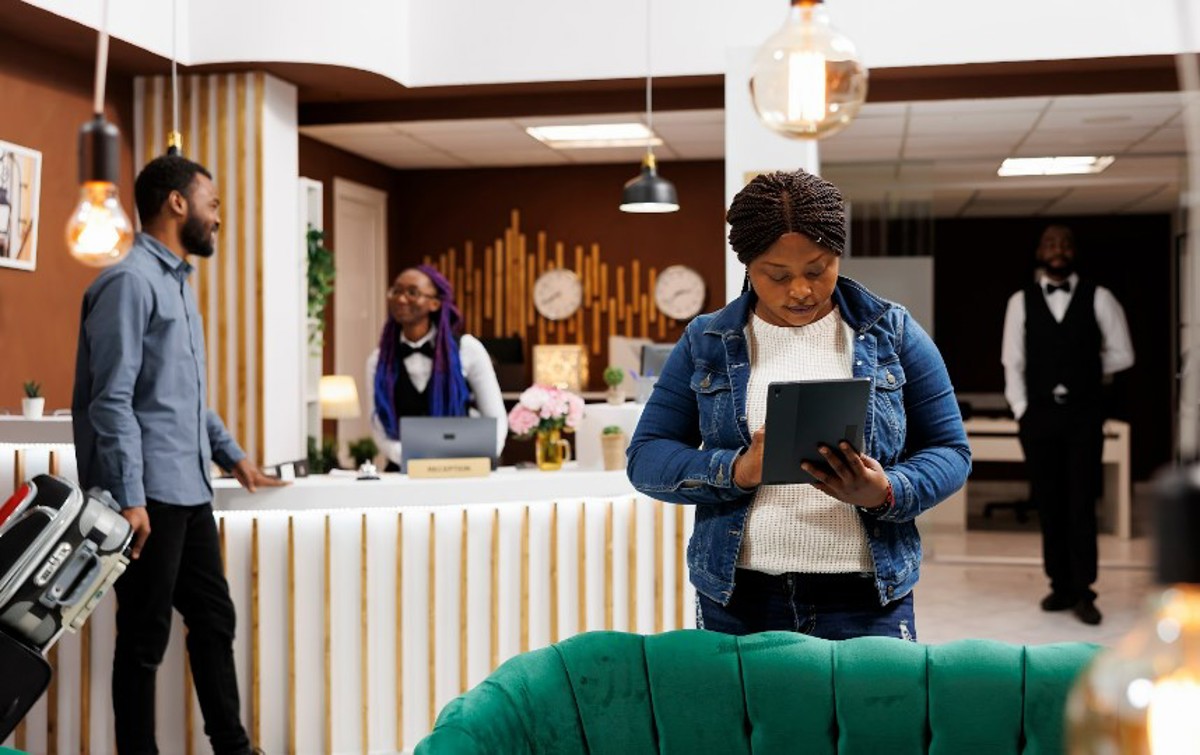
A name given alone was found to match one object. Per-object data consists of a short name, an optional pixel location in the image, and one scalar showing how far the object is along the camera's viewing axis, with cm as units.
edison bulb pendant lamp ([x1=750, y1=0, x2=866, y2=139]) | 159
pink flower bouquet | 492
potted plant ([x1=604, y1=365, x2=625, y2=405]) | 568
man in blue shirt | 359
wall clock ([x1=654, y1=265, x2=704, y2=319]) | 1059
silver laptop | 475
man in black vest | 679
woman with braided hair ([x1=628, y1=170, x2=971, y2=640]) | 218
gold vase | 493
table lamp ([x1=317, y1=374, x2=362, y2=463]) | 822
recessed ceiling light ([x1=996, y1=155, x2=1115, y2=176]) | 991
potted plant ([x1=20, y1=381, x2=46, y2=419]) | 515
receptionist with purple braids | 540
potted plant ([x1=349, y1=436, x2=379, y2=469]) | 562
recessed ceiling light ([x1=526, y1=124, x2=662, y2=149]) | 885
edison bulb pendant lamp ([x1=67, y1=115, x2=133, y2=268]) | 179
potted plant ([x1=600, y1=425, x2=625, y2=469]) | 493
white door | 985
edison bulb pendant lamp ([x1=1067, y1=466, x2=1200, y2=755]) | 54
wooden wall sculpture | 1073
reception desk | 449
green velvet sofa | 208
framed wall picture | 567
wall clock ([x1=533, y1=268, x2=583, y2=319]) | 1079
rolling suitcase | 312
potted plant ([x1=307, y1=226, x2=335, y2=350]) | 710
